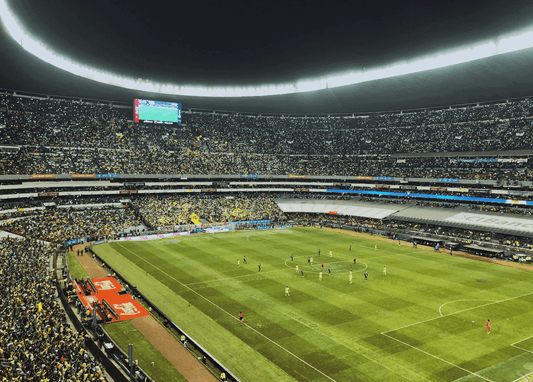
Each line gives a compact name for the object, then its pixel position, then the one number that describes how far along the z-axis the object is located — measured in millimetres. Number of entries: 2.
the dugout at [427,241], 59781
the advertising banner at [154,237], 61575
